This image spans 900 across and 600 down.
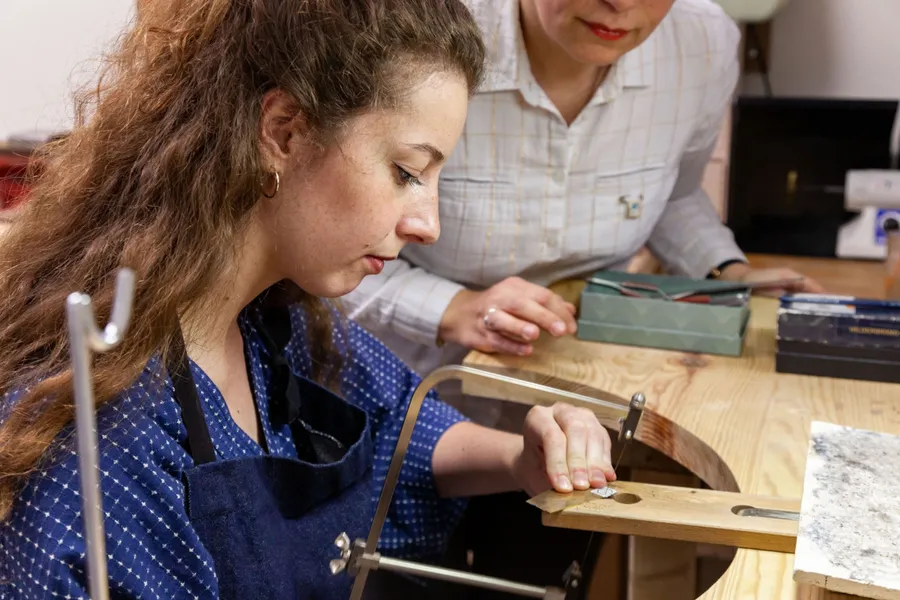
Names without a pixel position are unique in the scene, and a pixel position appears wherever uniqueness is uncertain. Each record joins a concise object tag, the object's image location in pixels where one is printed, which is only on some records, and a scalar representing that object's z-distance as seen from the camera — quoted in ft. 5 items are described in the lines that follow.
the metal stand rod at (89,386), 1.47
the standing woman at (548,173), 4.62
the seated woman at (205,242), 2.80
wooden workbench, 3.51
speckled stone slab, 2.29
